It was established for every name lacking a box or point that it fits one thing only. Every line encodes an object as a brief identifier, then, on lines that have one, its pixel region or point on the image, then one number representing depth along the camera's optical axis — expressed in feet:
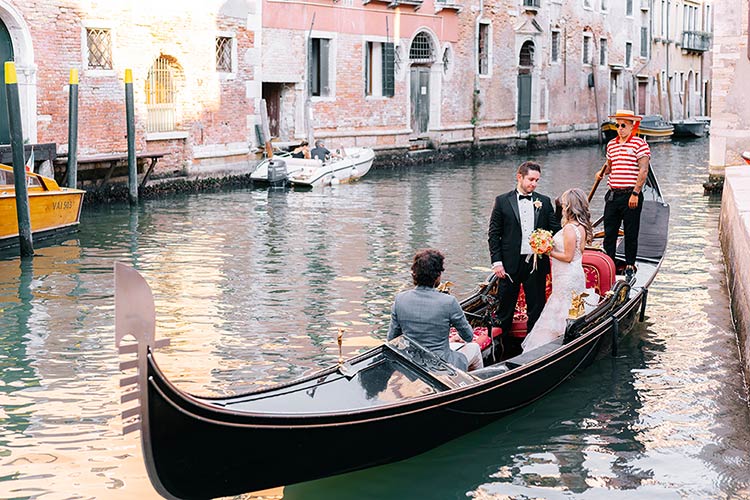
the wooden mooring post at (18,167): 32.91
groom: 19.83
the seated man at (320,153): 57.36
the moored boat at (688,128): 108.27
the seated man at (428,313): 16.07
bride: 19.94
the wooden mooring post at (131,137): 45.44
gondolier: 24.40
